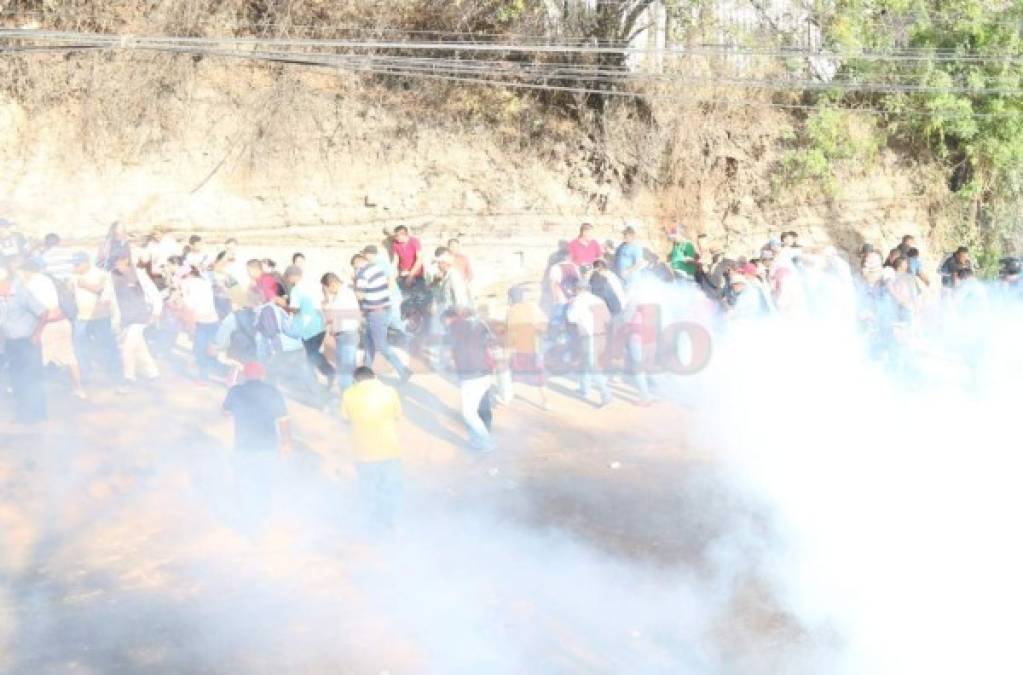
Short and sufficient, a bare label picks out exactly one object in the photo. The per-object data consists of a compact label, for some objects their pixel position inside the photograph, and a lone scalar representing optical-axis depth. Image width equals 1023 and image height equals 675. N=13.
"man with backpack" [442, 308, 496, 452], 10.68
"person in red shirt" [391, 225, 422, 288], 13.92
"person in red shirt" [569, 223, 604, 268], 14.57
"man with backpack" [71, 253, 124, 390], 11.77
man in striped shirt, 11.66
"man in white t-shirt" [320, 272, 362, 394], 11.60
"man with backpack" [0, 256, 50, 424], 10.61
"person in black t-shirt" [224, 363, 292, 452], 8.55
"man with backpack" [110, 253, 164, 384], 12.06
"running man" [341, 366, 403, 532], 8.28
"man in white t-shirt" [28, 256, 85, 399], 10.75
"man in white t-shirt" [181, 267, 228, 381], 12.27
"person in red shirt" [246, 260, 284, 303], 12.55
